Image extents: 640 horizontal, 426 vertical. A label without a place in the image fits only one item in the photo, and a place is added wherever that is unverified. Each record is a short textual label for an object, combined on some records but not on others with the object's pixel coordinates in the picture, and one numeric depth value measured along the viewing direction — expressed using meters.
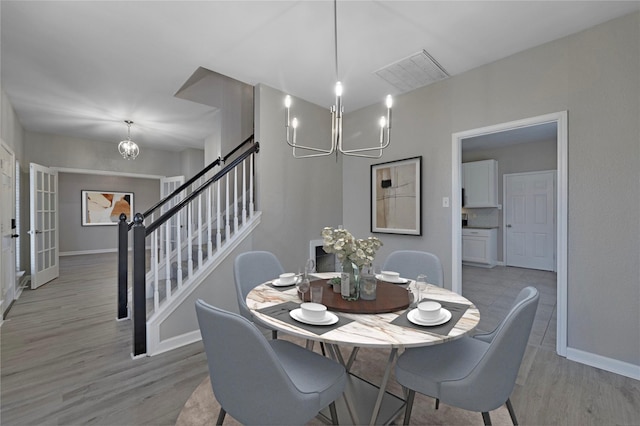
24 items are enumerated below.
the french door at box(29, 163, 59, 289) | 4.28
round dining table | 1.21
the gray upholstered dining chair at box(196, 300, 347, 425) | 1.01
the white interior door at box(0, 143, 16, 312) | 3.33
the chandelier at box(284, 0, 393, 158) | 1.74
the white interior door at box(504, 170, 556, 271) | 5.59
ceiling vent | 2.76
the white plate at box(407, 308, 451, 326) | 1.33
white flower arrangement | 1.66
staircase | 2.30
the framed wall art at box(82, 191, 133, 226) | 7.59
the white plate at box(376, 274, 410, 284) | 2.05
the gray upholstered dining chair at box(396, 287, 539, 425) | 1.16
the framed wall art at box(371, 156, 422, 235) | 3.43
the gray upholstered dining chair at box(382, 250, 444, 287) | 2.29
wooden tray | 1.49
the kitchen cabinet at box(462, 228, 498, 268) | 5.95
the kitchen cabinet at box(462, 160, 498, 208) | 6.10
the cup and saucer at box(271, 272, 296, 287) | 1.98
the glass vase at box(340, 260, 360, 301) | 1.67
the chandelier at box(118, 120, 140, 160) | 4.60
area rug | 1.63
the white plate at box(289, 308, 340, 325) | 1.35
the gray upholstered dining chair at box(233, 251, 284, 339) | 2.09
